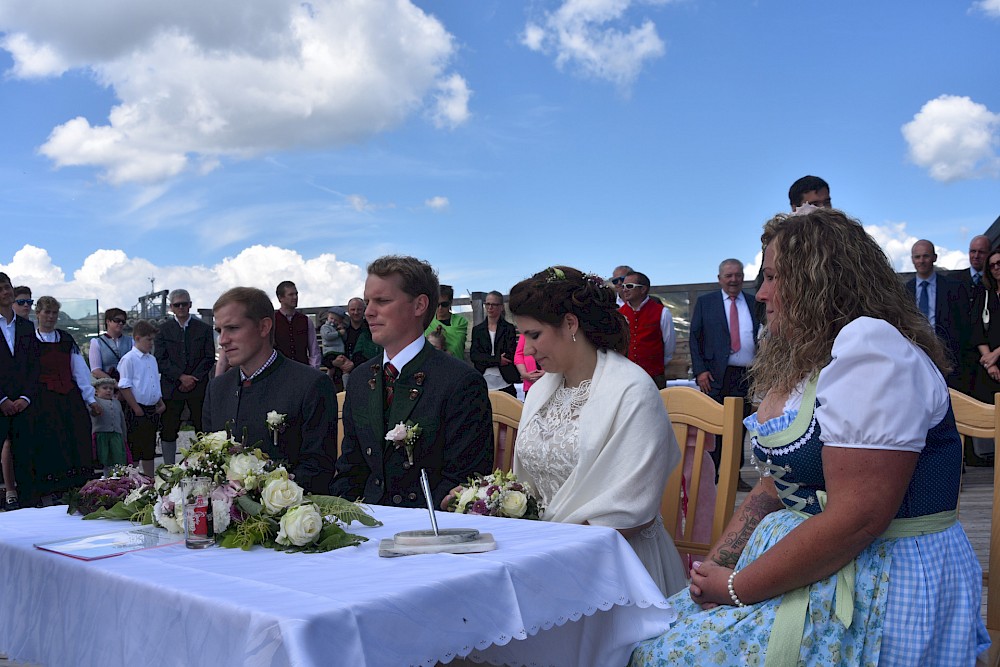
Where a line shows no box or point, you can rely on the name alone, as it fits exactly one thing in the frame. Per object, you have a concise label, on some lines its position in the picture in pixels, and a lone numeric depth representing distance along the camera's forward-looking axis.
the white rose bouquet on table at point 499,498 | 2.34
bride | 2.55
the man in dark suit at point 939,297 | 7.73
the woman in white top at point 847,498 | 1.70
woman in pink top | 5.62
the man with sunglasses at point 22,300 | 8.05
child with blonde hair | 8.50
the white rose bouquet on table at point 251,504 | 1.91
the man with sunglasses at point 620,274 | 7.05
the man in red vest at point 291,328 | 8.84
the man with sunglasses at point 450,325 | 8.16
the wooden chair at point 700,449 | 2.67
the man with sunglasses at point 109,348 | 9.39
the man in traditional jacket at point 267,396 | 3.40
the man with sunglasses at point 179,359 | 9.03
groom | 3.03
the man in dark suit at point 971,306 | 7.87
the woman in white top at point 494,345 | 8.09
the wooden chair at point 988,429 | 2.12
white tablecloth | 1.44
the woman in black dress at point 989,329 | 7.54
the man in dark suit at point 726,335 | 6.98
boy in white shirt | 8.66
